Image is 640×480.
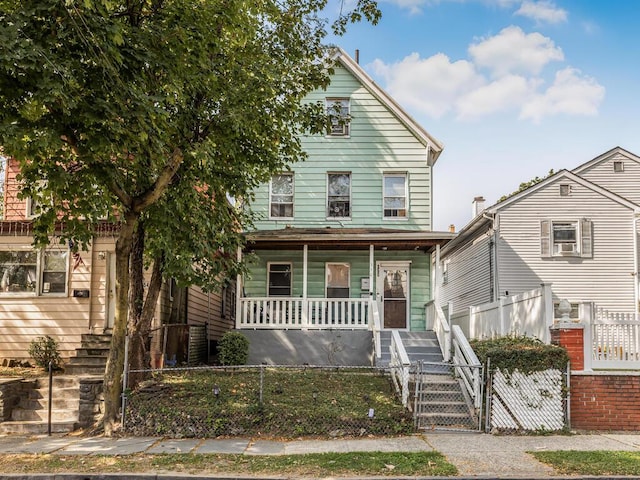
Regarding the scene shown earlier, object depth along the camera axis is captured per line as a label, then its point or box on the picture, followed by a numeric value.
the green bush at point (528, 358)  9.80
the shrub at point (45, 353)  13.59
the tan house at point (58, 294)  13.97
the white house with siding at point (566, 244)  19.09
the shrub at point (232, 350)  13.80
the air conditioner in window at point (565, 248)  19.30
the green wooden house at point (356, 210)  17.23
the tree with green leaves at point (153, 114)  8.05
